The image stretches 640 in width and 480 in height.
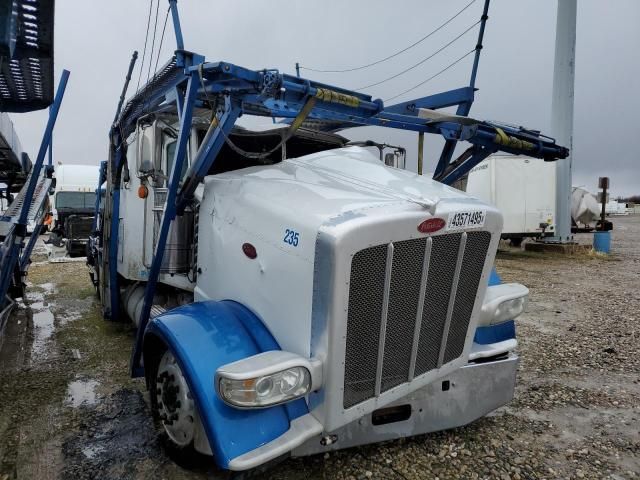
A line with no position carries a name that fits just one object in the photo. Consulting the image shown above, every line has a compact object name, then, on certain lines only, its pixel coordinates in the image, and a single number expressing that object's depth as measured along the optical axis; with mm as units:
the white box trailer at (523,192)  15188
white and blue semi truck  2211
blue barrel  15492
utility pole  14586
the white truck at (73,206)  13523
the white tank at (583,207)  19578
